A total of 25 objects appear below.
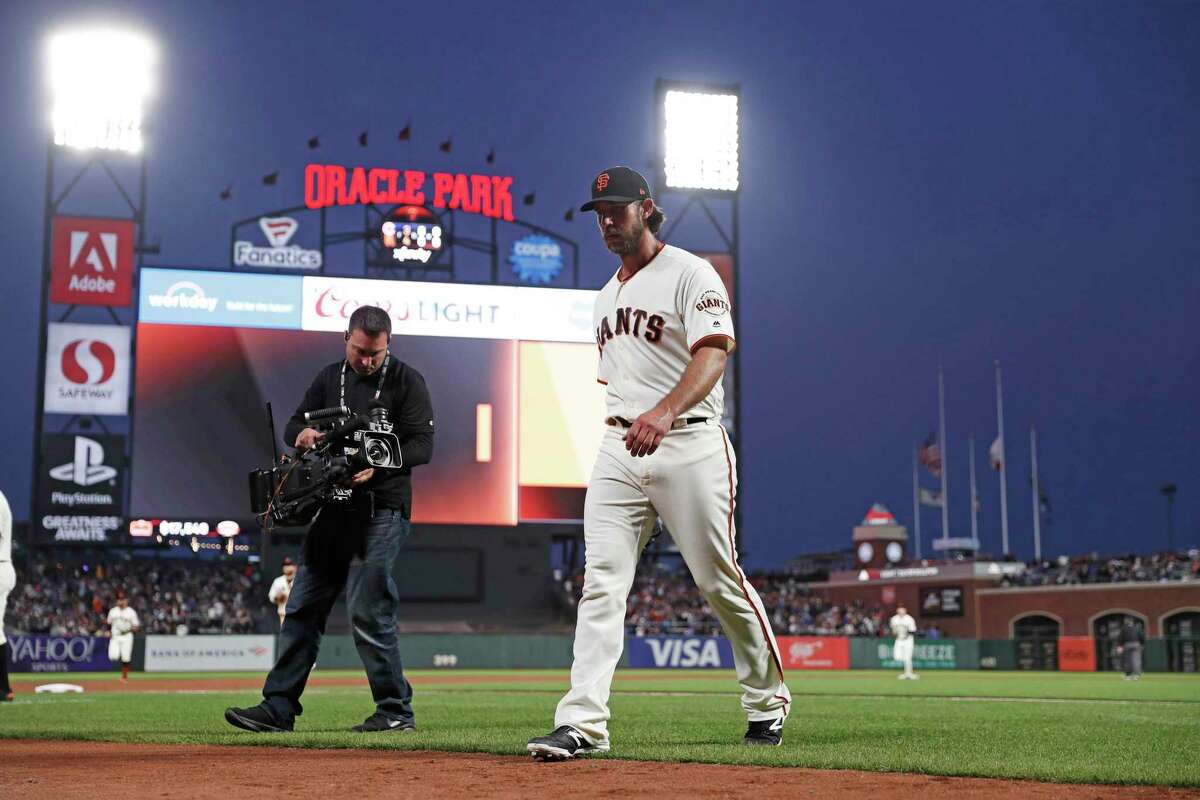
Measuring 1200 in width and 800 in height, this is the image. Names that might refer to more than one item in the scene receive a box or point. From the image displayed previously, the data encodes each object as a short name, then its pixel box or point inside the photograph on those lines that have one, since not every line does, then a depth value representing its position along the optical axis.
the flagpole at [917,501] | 61.26
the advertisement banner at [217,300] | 31.84
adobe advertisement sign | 34.66
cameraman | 6.96
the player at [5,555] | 10.26
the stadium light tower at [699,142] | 41.75
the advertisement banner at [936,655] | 39.62
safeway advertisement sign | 33.09
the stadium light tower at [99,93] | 38.50
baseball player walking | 5.45
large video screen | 31.50
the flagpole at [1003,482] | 53.62
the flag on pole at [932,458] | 58.06
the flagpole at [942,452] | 55.72
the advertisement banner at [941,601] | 55.56
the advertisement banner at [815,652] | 36.94
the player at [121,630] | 25.08
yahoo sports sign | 30.19
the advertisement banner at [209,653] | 30.86
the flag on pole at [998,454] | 55.22
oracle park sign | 38.12
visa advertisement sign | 35.53
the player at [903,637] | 27.28
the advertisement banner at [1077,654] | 38.66
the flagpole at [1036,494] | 54.34
